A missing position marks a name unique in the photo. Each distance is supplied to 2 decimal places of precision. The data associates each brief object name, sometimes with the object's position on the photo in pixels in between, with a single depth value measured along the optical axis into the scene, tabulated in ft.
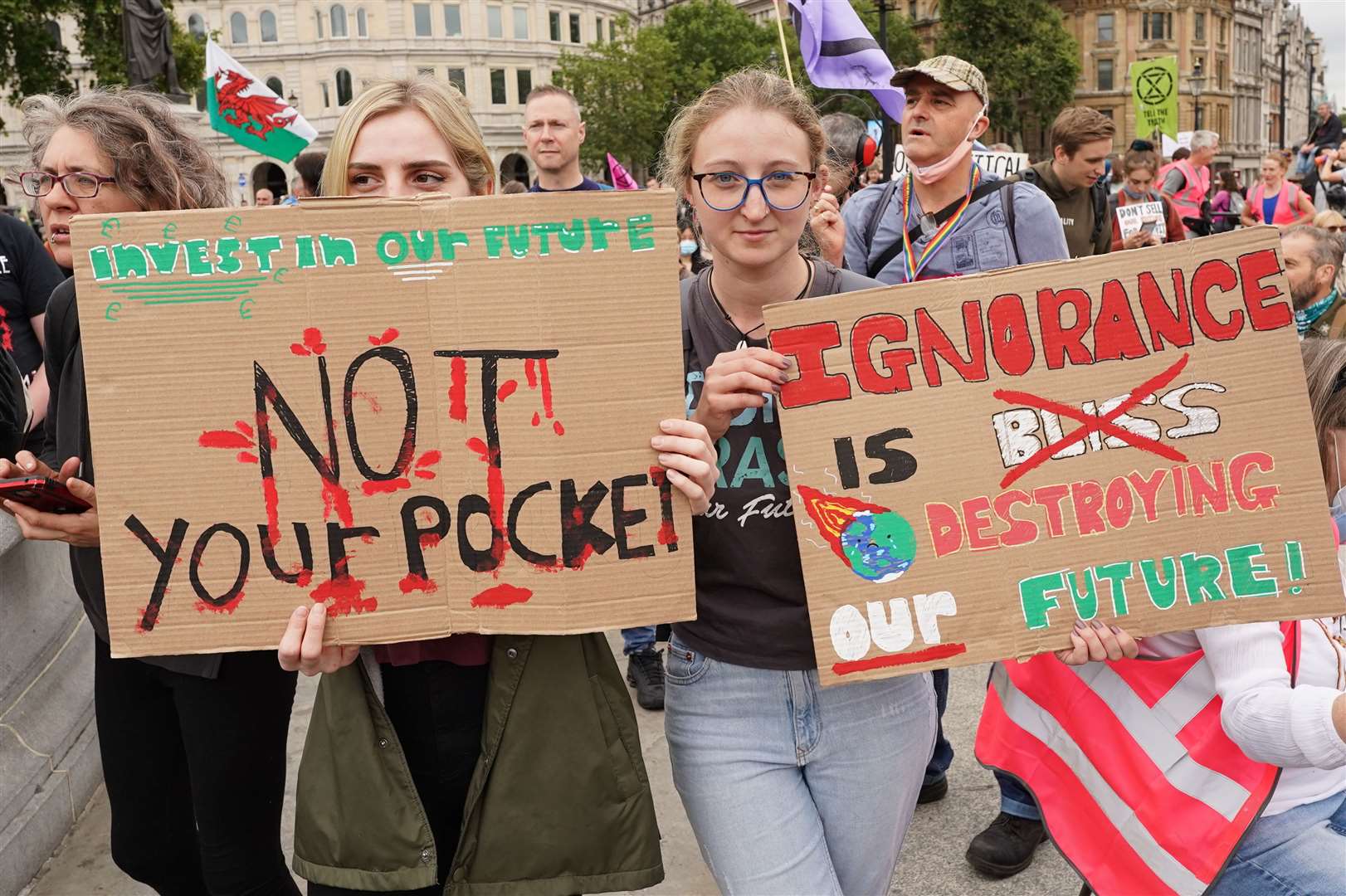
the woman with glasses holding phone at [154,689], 6.65
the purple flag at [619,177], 30.86
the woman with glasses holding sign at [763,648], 5.94
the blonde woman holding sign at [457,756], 5.77
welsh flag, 22.30
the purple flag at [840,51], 13.29
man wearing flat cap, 9.70
